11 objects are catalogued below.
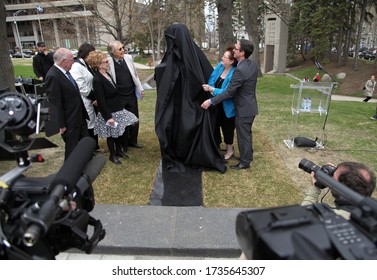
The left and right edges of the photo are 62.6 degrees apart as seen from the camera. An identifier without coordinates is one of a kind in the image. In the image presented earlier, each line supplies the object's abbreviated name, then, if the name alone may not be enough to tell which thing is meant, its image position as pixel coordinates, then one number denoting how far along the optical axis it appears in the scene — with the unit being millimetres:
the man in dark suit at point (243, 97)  4406
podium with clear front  5551
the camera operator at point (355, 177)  2086
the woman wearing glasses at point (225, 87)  4641
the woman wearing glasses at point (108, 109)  4561
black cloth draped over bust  4590
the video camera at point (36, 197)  1099
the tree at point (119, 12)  14219
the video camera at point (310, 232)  962
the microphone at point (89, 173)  1418
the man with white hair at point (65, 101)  4012
